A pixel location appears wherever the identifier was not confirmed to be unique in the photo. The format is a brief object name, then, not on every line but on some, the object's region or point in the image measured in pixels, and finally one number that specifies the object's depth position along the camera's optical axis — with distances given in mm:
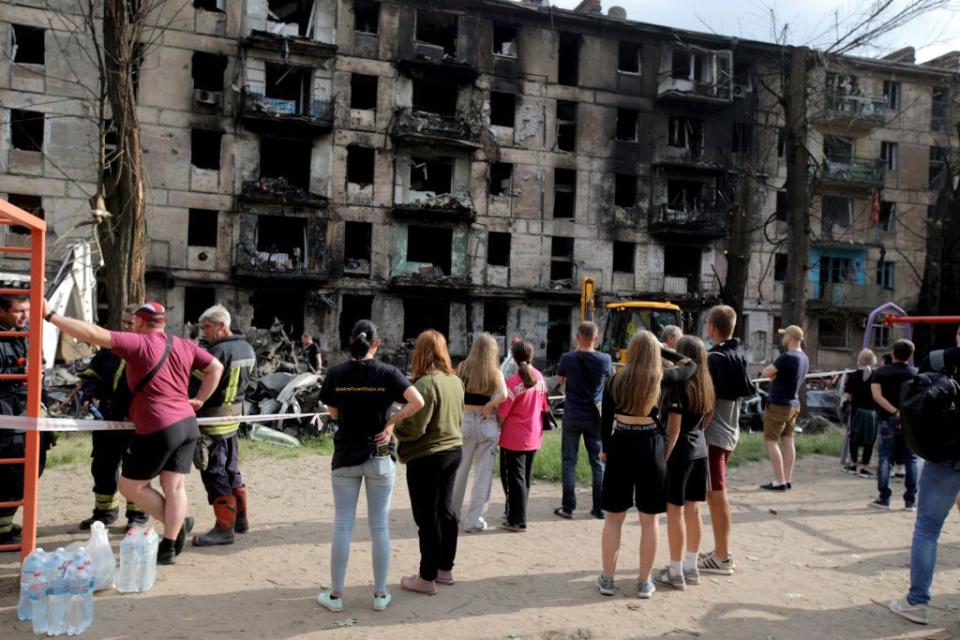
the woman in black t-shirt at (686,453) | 5332
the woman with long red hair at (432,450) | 5027
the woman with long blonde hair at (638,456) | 5160
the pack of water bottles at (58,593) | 4270
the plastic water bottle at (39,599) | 4266
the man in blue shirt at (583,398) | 7344
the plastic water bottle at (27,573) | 4348
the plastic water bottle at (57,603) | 4262
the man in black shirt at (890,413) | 8219
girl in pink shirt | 6828
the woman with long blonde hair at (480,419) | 6500
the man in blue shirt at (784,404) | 9047
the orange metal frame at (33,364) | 4773
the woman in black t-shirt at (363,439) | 4738
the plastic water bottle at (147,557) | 4973
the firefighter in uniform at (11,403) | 5531
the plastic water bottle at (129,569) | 4949
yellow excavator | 21141
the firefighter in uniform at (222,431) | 6105
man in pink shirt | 5148
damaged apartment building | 26281
